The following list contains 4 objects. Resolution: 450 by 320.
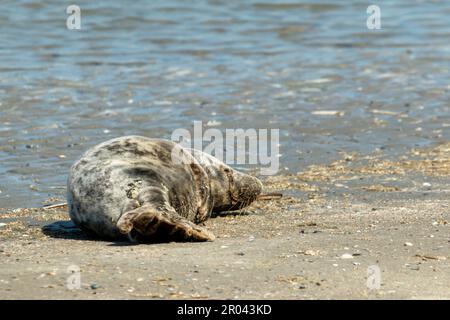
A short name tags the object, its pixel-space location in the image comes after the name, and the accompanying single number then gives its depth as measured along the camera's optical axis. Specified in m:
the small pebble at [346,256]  10.92
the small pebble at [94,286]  9.51
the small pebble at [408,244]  11.55
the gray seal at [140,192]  11.49
